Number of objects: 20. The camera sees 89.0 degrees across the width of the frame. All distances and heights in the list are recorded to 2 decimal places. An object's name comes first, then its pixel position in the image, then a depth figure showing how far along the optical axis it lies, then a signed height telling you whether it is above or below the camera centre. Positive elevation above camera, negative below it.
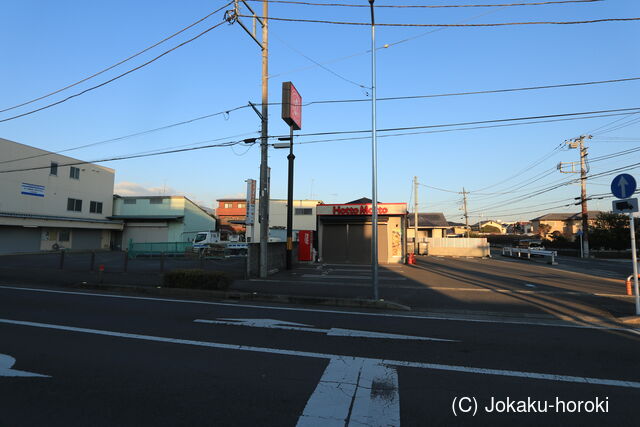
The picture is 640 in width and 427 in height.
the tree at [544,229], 65.65 +2.80
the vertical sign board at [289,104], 15.56 +6.58
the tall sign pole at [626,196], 8.14 +1.22
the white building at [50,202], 27.12 +3.36
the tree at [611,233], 34.47 +1.16
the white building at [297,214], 42.44 +3.41
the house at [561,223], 61.03 +4.12
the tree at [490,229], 95.12 +3.93
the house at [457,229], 81.40 +3.35
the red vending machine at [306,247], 21.66 -0.46
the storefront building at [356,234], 22.05 +0.45
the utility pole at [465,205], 57.67 +6.47
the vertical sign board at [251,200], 21.10 +2.68
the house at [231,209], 61.59 +5.75
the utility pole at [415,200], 36.70 +4.66
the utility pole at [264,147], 13.61 +3.98
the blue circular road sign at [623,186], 8.34 +1.51
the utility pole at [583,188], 33.00 +5.73
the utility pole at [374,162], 9.55 +2.39
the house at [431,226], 48.66 +2.32
